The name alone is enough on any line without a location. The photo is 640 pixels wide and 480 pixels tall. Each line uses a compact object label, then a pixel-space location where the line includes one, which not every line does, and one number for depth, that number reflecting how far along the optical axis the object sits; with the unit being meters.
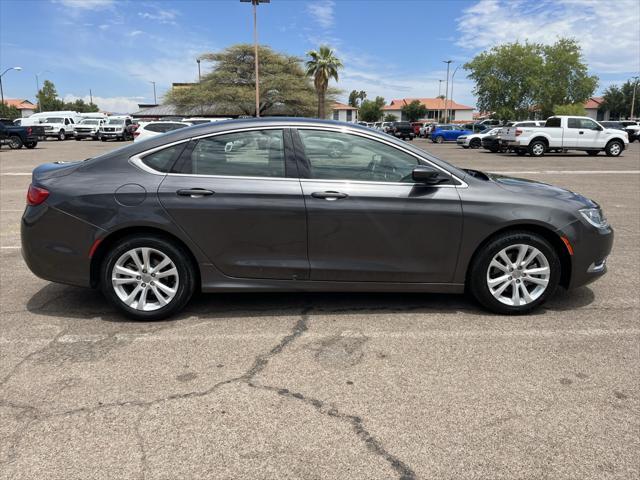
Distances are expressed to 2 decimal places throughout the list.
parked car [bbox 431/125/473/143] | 46.47
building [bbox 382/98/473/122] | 128.88
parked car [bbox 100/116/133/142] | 40.88
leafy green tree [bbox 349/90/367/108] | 145.45
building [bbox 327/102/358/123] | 122.41
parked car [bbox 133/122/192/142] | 21.34
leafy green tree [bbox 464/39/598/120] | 63.19
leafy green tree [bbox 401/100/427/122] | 114.93
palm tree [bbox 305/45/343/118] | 60.66
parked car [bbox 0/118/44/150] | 28.11
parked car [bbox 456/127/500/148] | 34.50
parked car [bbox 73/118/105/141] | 42.25
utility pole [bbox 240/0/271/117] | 37.47
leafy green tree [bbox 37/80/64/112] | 99.81
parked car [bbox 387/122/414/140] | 54.66
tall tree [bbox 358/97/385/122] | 120.19
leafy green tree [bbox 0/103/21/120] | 85.06
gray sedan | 4.01
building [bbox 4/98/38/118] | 133.75
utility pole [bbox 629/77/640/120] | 88.22
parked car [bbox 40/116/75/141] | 42.62
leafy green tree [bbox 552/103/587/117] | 58.50
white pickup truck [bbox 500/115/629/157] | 23.89
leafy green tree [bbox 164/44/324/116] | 56.84
